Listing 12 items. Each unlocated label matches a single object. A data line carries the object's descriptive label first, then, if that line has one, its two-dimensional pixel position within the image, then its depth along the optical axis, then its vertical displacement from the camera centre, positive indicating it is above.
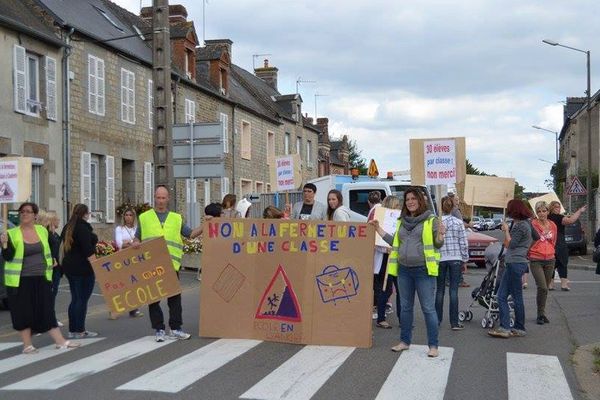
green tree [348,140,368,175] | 90.38 +4.92
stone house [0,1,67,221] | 20.00 +2.79
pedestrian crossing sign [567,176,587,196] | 28.42 +0.35
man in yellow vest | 9.54 -0.39
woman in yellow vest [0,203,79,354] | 8.90 -0.81
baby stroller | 10.46 -1.21
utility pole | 15.73 +2.08
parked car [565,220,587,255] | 28.44 -1.33
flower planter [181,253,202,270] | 20.75 -1.48
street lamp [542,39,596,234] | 32.03 +3.87
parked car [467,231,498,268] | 22.12 -1.31
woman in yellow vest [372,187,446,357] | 8.47 -0.62
